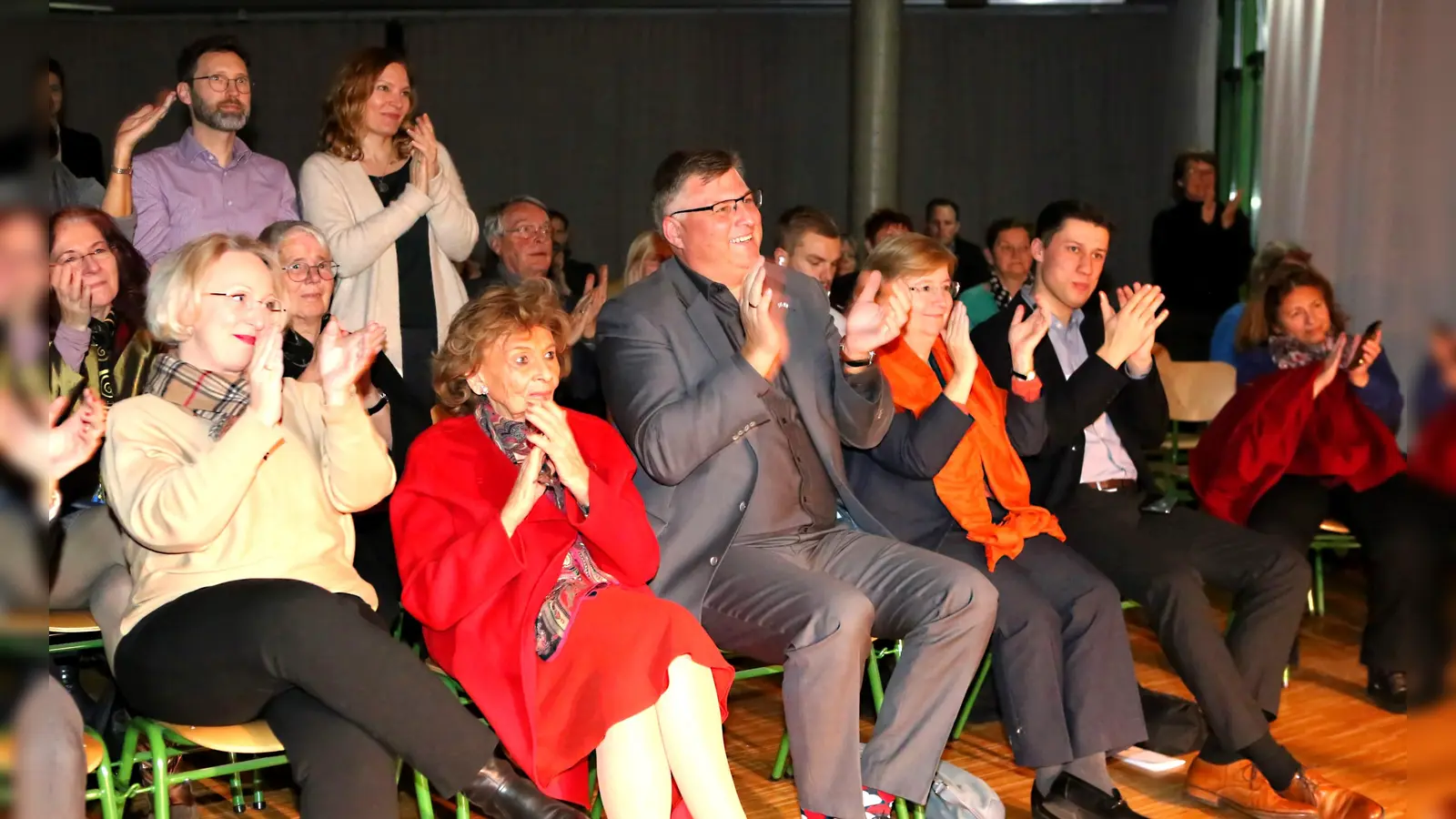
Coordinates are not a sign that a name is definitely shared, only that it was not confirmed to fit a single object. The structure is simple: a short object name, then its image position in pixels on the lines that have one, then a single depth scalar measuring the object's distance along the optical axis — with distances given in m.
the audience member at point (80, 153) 4.30
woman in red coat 2.39
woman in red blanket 3.87
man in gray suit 2.64
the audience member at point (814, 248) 4.41
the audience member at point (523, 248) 4.18
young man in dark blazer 3.10
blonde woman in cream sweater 2.17
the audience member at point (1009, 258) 6.07
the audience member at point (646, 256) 4.12
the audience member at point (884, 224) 5.82
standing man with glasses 3.43
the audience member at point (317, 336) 3.06
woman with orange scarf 2.95
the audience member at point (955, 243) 7.78
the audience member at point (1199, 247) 7.23
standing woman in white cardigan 3.56
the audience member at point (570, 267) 7.67
